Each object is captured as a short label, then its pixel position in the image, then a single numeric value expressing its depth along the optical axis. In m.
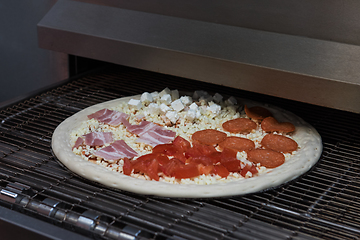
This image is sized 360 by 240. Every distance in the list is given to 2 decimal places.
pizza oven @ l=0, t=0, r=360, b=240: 0.94
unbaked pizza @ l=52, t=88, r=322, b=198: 1.01
